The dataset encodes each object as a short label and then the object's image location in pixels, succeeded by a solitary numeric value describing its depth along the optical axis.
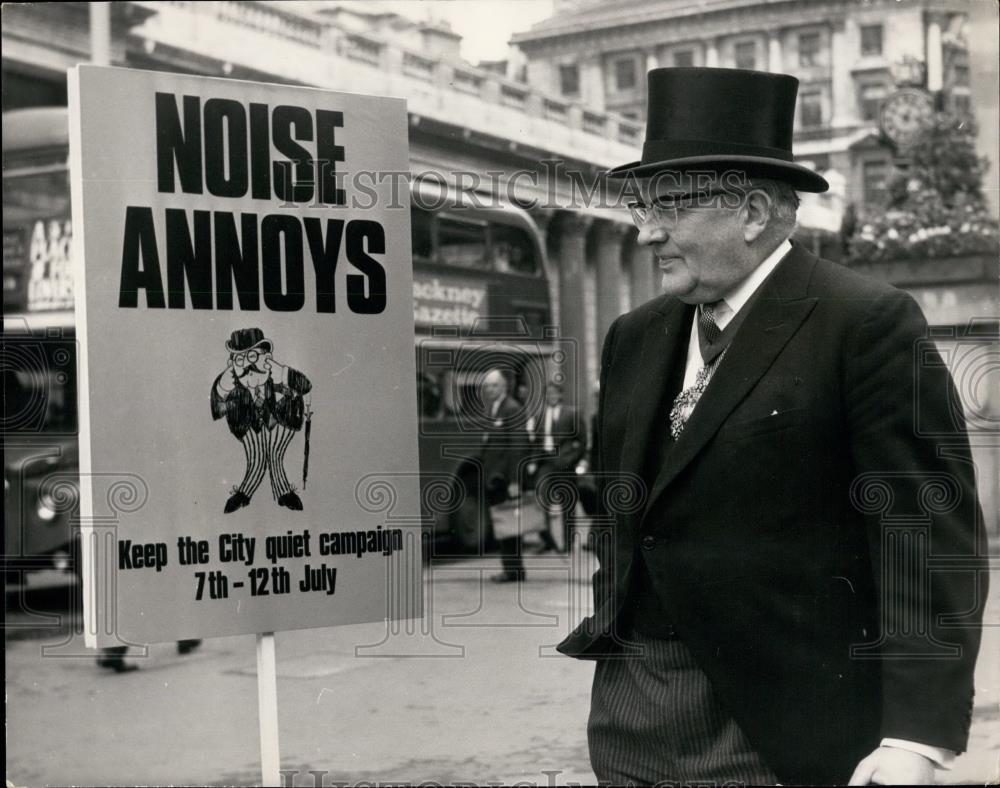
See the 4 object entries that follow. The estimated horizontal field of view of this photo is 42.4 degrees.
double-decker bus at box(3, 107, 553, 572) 9.62
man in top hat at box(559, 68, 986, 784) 2.25
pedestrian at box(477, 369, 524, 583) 12.08
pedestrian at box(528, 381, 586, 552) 12.46
